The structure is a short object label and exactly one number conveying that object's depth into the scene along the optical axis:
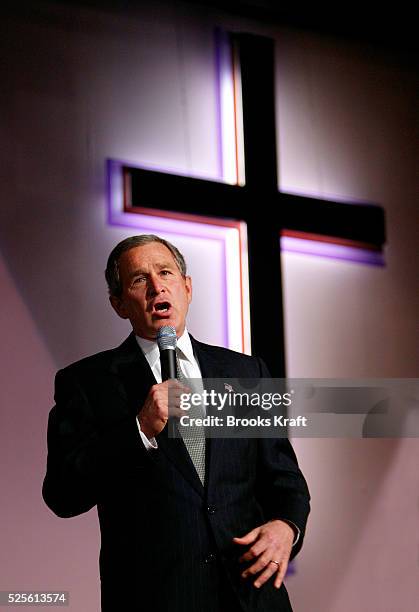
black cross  13.66
